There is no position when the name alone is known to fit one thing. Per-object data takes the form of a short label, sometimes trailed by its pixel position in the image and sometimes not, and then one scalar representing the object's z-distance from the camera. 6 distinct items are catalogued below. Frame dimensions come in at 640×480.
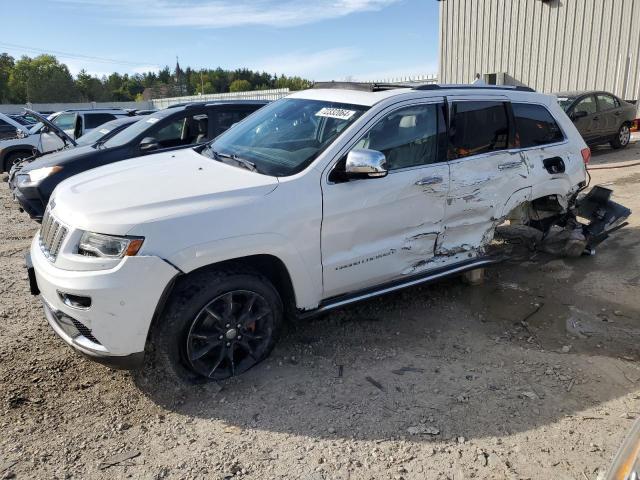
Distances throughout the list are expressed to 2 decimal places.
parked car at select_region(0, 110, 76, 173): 11.63
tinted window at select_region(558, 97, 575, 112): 11.85
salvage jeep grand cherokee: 2.82
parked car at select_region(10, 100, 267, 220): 6.15
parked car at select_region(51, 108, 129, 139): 12.55
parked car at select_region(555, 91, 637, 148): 11.96
